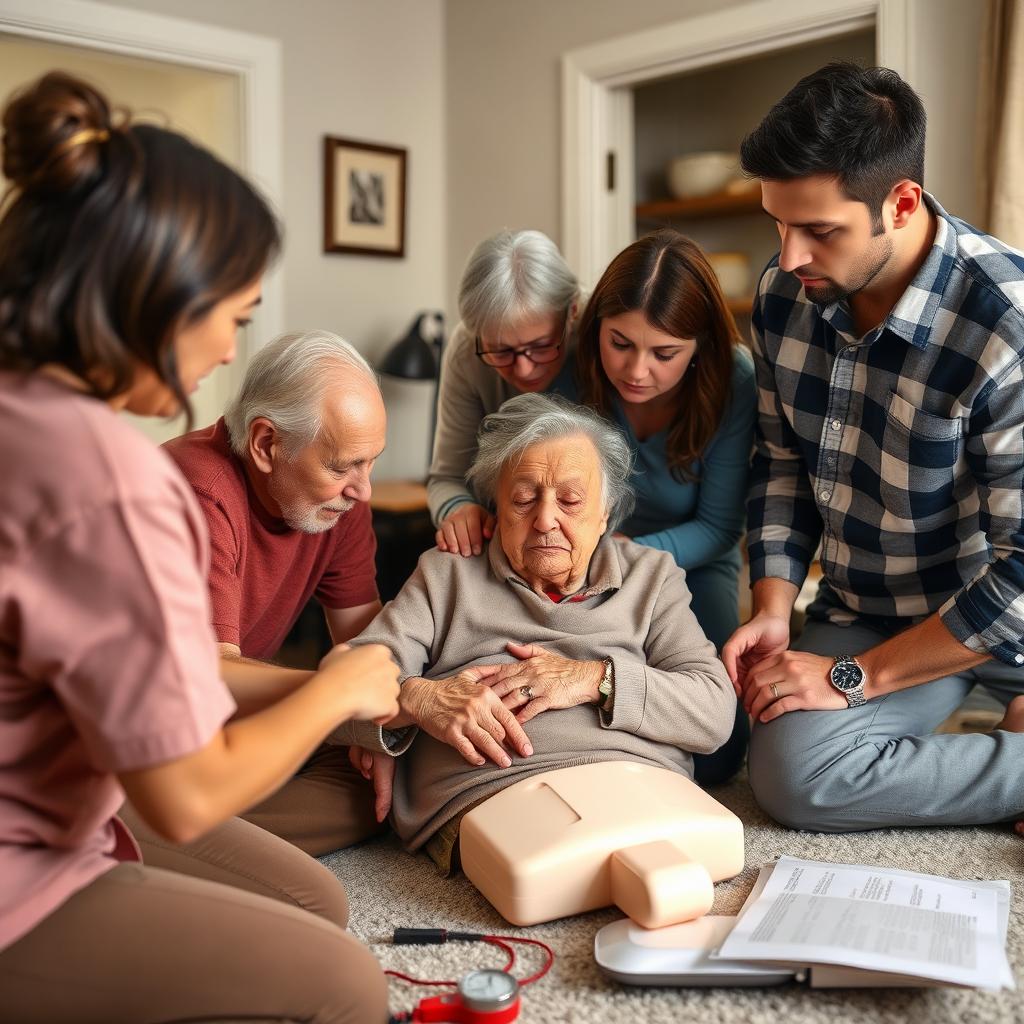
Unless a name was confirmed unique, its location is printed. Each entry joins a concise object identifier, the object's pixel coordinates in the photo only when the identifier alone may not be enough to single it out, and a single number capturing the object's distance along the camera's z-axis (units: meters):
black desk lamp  4.31
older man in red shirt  1.98
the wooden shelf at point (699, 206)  4.43
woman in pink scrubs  1.02
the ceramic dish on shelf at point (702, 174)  4.57
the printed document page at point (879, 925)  1.49
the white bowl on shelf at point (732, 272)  4.60
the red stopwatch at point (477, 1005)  1.49
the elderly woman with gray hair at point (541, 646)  1.97
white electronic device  1.57
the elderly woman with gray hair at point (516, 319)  2.38
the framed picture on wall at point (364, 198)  4.29
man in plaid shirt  1.92
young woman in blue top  2.26
